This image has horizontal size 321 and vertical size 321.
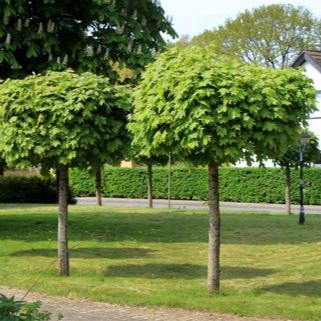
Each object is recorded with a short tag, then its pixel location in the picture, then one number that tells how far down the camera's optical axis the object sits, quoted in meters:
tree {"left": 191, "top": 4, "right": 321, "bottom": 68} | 53.41
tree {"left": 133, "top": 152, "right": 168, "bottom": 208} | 27.19
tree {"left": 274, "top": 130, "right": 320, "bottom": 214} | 22.38
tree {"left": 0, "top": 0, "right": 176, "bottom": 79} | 13.59
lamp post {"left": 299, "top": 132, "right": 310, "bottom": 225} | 19.23
